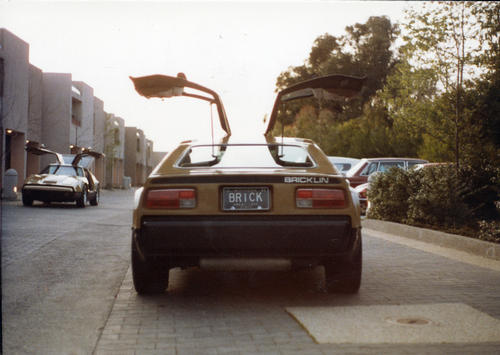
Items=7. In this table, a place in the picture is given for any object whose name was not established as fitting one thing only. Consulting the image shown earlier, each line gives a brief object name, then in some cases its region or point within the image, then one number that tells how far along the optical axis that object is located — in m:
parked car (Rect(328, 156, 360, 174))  21.48
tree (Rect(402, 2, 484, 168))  11.34
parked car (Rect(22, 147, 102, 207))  16.88
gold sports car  4.46
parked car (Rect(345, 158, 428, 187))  16.89
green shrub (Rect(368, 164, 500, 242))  9.77
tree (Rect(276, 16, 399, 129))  44.03
